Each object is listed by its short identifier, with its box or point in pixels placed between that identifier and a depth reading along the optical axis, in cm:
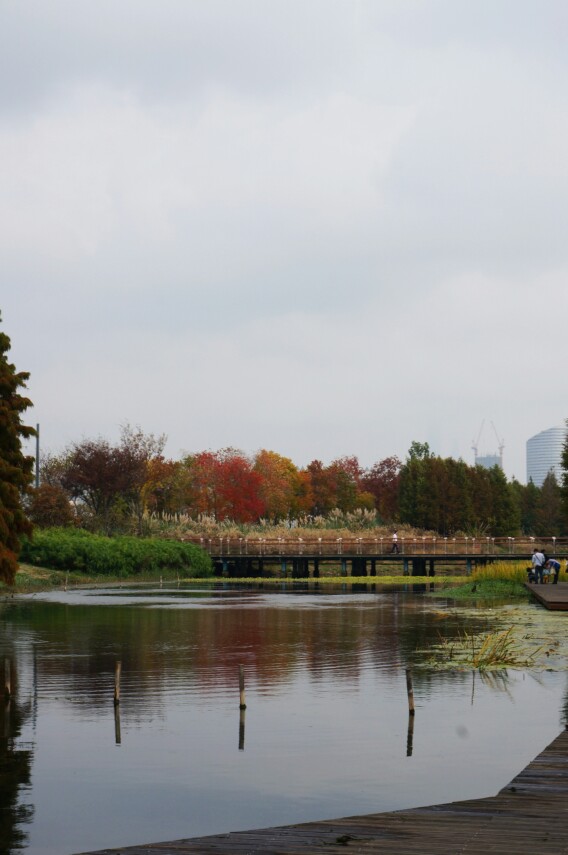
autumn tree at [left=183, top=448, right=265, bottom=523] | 12462
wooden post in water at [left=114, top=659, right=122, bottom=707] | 2155
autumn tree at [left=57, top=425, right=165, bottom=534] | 9879
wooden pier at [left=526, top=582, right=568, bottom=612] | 4525
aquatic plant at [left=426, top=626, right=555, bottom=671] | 2969
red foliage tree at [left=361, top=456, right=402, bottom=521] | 14638
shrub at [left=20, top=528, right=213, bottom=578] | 7394
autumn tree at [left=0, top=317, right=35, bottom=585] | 5000
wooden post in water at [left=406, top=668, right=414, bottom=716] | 2072
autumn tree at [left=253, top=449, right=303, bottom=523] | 13588
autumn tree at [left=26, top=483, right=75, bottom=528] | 8512
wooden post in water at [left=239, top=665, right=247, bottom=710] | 2091
